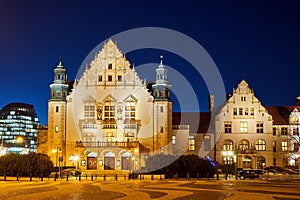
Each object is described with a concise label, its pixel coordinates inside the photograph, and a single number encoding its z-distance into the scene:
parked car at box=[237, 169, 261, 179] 39.88
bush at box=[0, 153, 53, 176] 38.65
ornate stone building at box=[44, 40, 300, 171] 53.73
